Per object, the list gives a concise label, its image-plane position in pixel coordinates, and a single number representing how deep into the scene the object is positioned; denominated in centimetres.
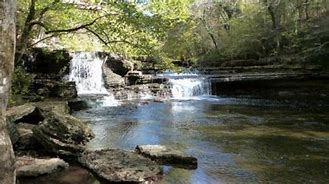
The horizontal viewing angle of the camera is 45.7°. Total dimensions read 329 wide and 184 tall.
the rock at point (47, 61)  1680
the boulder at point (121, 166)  606
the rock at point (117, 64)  2081
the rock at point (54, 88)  1527
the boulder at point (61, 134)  756
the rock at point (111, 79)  1989
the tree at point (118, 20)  884
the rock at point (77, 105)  1477
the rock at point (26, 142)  782
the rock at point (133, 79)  2046
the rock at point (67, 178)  600
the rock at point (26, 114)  947
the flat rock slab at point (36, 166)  615
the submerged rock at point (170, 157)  721
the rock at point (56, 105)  1190
